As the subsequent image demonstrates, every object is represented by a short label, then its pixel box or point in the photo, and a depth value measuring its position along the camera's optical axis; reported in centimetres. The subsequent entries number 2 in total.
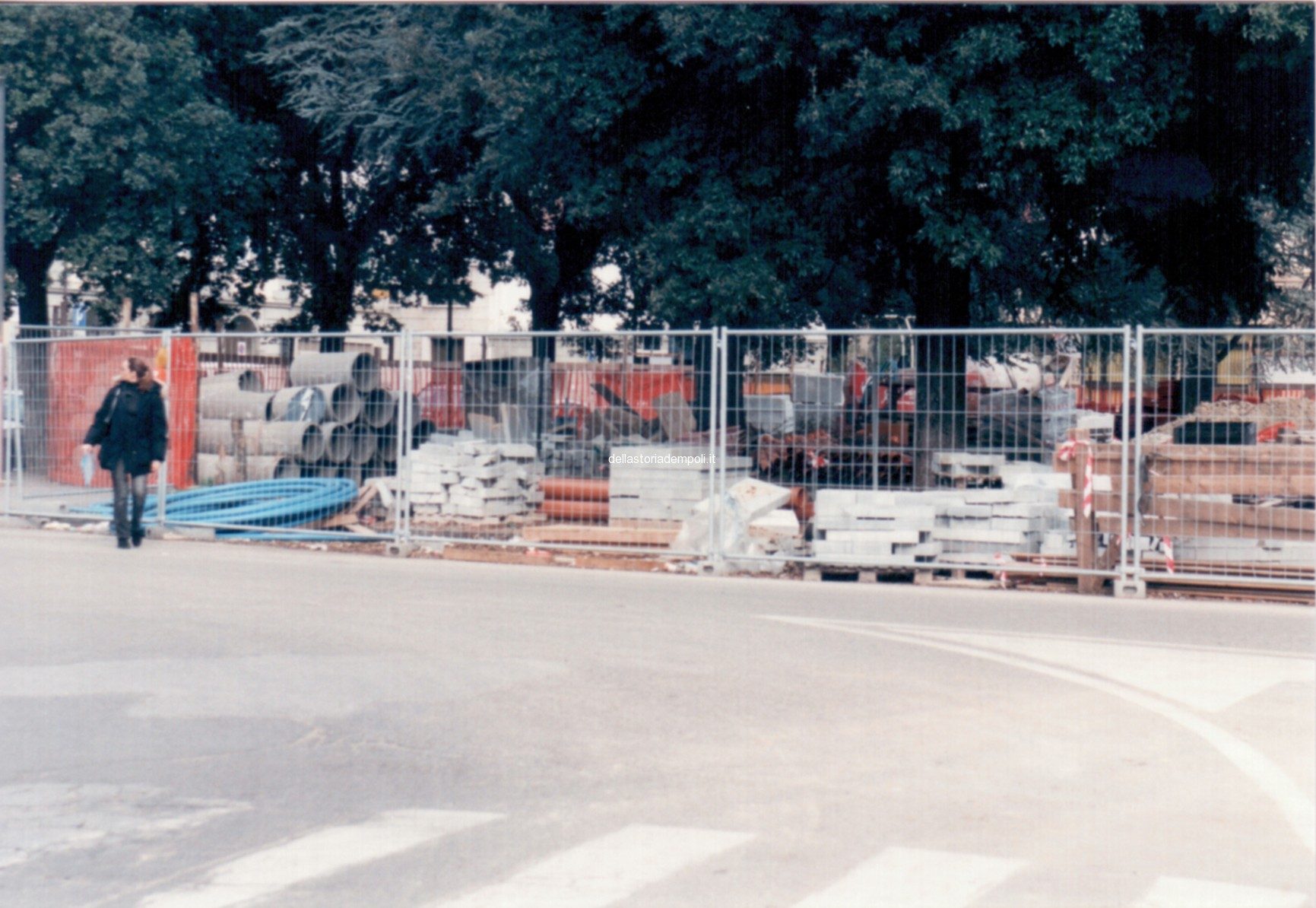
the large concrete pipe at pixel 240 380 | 1902
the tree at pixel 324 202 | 3112
